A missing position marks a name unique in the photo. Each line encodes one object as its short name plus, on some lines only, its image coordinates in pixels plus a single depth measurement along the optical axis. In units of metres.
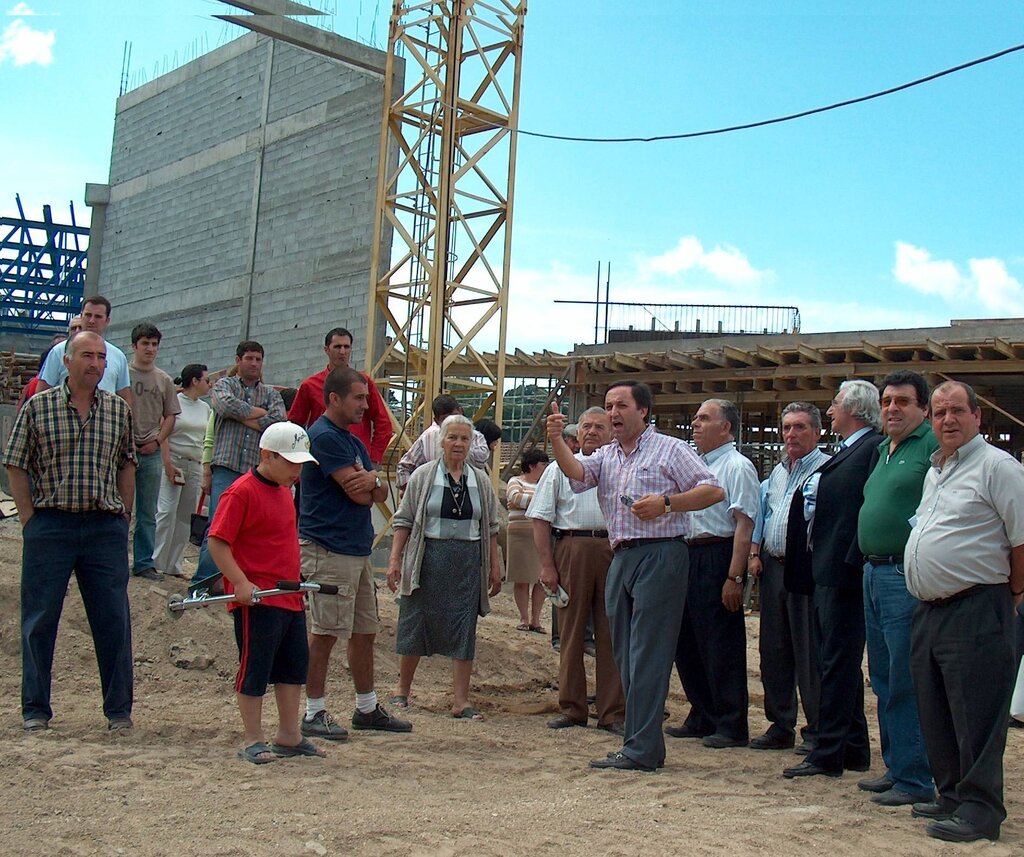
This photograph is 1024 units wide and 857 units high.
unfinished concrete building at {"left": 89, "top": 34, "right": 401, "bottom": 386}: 17.91
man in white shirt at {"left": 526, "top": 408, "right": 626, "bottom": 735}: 6.40
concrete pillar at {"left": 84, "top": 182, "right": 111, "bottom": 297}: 24.14
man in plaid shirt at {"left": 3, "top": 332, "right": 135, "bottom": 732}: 5.34
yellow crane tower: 17.00
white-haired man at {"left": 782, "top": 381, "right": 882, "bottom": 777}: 5.33
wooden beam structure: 16.08
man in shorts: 5.66
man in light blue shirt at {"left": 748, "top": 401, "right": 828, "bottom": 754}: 6.00
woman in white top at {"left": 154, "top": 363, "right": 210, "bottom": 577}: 8.49
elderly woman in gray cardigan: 6.44
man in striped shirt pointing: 5.28
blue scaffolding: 36.00
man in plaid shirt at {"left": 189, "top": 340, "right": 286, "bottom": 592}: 7.38
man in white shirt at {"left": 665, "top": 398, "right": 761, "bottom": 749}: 6.18
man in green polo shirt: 4.88
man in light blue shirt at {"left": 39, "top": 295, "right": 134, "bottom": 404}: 6.82
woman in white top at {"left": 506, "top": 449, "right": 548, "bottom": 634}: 9.29
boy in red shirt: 4.93
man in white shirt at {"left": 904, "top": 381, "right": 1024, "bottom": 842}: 4.30
